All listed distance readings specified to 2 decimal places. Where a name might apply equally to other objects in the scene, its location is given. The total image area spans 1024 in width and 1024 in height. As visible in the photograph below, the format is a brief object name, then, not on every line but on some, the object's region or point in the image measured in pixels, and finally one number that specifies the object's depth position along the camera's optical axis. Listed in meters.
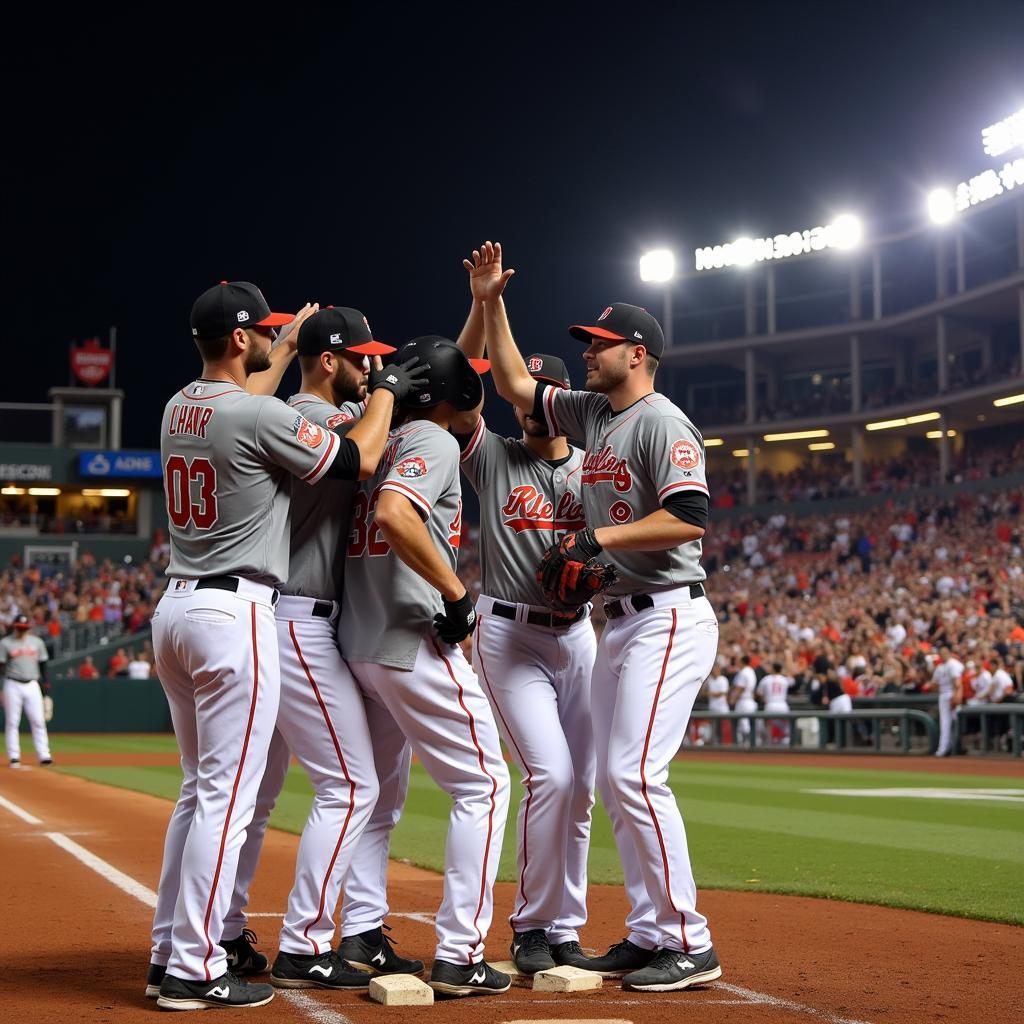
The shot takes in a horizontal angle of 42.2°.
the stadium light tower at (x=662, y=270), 49.56
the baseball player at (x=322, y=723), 4.40
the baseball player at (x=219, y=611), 4.14
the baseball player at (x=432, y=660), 4.34
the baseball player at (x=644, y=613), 4.52
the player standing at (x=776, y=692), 21.71
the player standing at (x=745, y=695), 22.53
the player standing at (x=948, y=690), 18.33
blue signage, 47.88
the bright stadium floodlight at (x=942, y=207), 42.19
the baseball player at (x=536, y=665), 4.72
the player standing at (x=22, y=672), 15.87
